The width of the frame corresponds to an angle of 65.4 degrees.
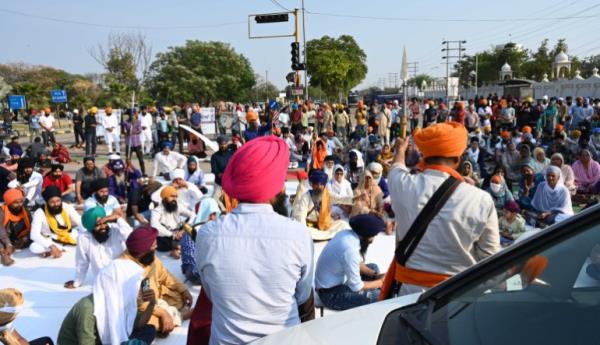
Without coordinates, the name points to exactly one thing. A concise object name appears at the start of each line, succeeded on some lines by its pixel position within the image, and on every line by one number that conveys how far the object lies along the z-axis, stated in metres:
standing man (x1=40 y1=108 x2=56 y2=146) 15.33
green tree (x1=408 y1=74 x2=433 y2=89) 112.69
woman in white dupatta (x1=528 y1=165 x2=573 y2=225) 6.43
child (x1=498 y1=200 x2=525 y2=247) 5.93
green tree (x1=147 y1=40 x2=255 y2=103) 48.31
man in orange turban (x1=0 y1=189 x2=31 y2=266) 6.24
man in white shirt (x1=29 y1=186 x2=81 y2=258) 6.02
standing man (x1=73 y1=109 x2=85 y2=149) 15.62
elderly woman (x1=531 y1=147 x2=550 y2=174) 8.20
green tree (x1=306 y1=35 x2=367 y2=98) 39.75
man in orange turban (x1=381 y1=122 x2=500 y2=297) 2.15
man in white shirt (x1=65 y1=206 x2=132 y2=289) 4.78
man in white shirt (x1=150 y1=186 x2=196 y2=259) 5.98
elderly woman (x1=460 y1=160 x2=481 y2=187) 7.69
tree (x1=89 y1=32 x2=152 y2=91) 25.45
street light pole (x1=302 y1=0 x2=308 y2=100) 19.14
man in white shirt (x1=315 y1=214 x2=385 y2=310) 3.89
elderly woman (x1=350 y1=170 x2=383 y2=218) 6.82
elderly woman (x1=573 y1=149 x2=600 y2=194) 7.98
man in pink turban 1.70
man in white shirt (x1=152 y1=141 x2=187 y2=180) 9.41
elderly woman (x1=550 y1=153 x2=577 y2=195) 7.62
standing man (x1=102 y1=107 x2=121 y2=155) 13.84
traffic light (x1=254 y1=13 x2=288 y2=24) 15.32
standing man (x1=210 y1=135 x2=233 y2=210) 7.85
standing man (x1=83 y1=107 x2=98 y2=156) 13.69
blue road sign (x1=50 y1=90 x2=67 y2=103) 24.66
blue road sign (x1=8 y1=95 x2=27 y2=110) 25.19
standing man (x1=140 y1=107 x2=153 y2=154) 13.52
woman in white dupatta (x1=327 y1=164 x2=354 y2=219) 7.48
